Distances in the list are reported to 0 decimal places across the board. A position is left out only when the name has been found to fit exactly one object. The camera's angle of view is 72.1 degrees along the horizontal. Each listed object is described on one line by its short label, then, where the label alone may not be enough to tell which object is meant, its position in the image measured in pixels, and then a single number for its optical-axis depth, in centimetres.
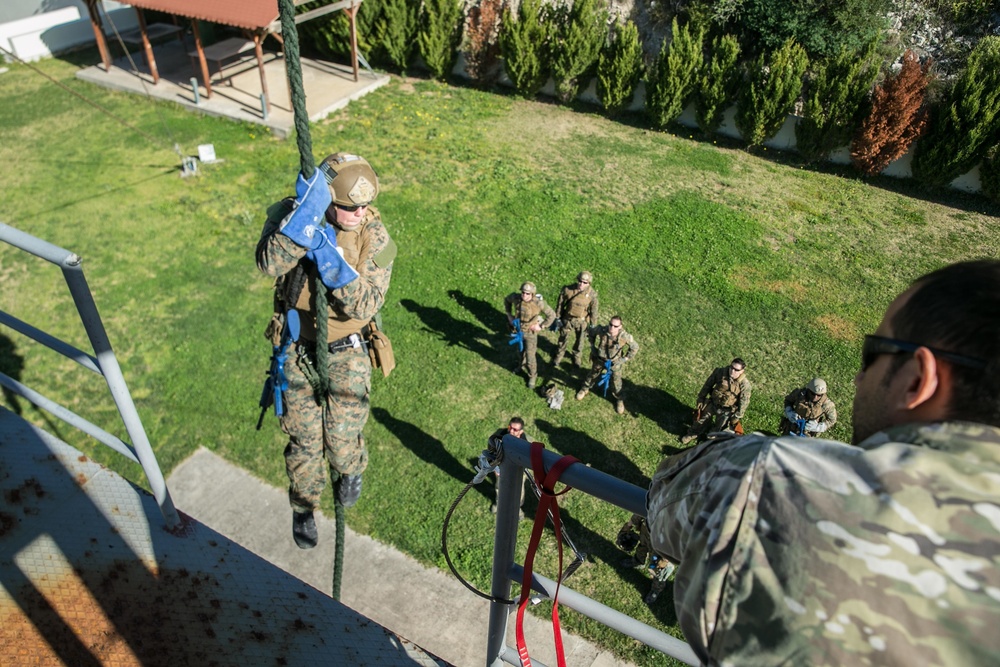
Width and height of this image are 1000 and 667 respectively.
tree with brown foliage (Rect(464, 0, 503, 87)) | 1973
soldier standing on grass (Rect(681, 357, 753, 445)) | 870
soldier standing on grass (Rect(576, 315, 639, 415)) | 945
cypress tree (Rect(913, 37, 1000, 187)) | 1465
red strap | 192
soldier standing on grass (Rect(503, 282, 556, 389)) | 970
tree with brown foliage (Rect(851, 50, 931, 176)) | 1530
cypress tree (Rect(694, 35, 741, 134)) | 1681
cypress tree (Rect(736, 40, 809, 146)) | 1625
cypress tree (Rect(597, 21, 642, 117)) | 1792
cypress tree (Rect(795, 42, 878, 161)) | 1571
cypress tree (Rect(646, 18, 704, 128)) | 1725
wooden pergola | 1675
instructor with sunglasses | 126
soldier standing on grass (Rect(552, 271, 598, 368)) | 994
